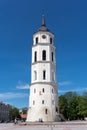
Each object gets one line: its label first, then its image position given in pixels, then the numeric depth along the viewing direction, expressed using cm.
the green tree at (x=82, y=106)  3082
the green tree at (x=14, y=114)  5661
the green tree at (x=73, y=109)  3281
